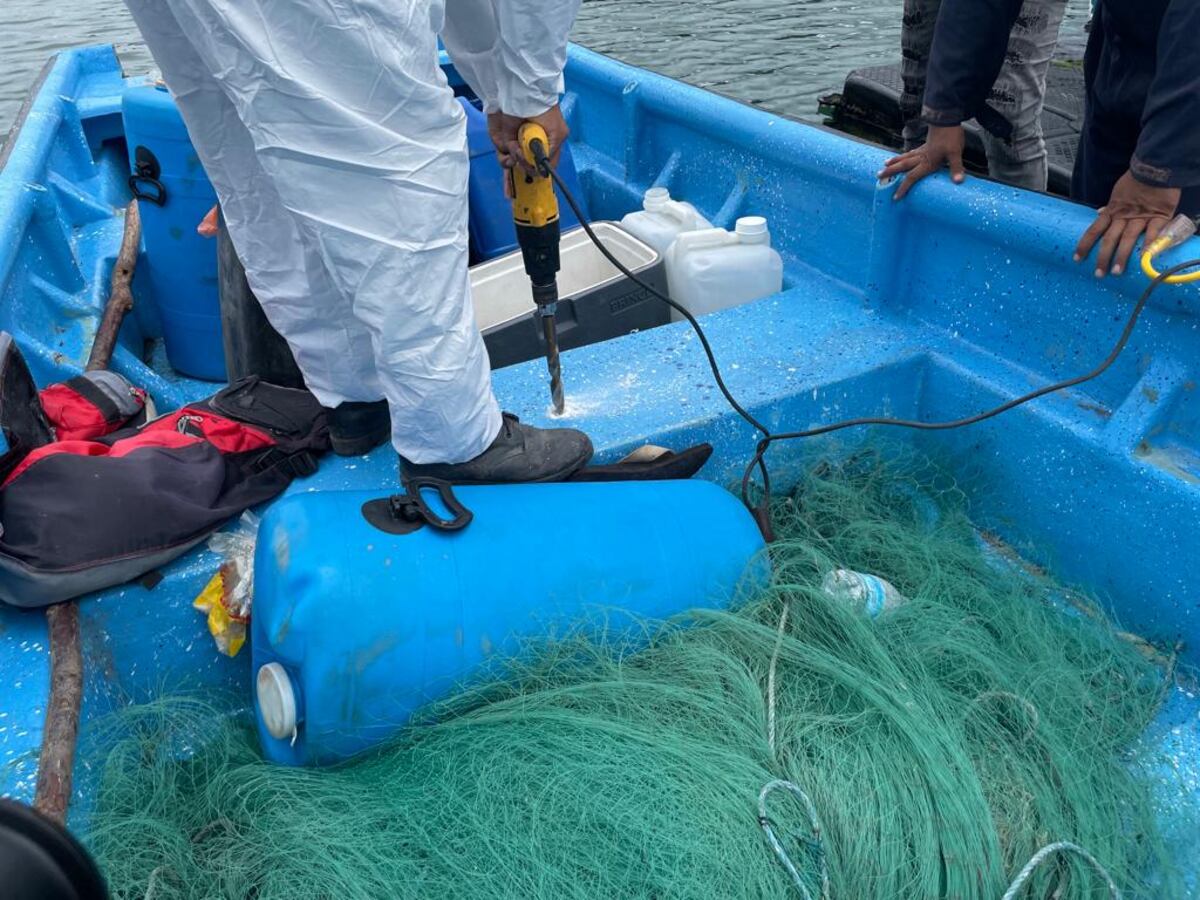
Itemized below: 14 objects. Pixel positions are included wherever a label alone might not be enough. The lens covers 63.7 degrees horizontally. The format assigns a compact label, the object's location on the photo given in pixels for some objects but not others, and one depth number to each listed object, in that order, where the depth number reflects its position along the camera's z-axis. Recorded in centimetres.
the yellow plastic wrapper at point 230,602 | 182
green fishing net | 136
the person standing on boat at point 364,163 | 155
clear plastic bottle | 181
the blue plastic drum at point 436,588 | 153
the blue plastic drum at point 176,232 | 294
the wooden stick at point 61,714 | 143
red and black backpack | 168
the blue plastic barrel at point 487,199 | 338
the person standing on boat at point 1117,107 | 177
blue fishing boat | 185
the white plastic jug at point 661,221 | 320
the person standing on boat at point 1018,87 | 277
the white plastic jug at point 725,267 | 288
